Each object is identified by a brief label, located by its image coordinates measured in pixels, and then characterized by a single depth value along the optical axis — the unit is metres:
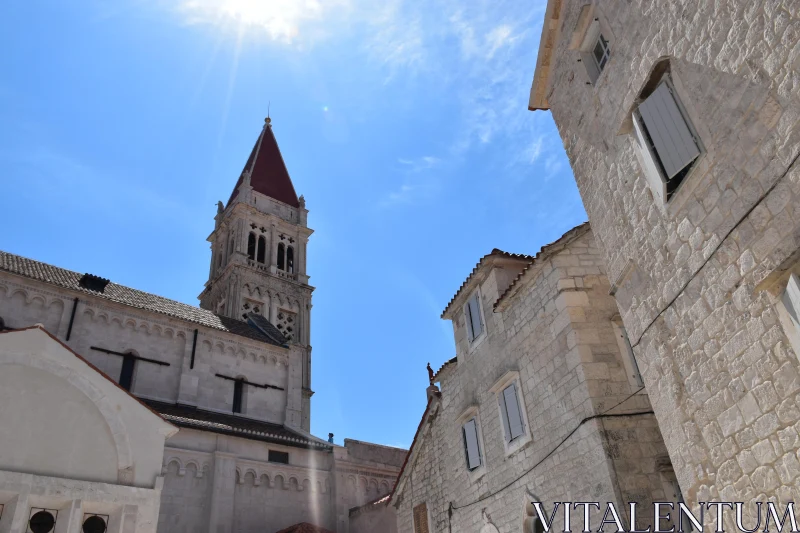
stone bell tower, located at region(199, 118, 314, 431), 36.00
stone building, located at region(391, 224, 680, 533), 7.95
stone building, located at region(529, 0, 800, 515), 4.59
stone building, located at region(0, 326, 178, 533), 9.35
